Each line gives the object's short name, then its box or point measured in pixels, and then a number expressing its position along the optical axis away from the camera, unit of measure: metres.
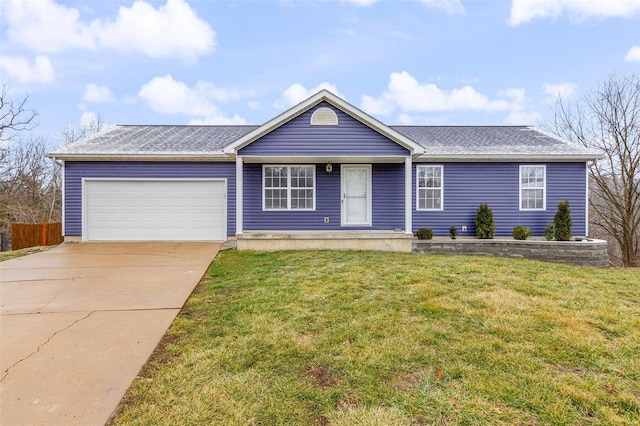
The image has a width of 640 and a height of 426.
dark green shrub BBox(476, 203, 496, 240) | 9.96
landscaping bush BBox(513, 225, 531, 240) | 9.70
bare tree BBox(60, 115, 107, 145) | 22.39
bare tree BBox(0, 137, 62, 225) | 16.89
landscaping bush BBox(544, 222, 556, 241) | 9.54
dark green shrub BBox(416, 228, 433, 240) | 9.74
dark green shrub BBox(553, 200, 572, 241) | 9.39
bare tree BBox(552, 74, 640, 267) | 13.15
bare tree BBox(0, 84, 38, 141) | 16.80
